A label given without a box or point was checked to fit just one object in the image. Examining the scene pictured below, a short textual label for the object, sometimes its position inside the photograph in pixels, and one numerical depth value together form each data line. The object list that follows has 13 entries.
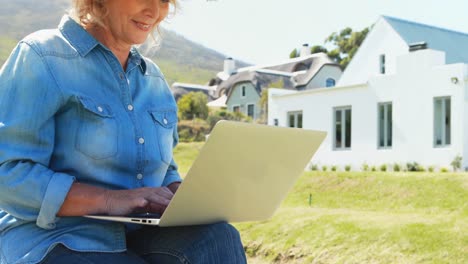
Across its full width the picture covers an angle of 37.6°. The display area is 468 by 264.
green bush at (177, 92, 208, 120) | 35.00
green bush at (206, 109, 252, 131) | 31.95
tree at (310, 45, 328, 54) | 50.51
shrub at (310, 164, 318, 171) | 17.37
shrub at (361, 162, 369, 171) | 16.25
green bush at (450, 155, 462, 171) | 14.12
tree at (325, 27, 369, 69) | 47.47
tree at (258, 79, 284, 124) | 32.66
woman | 1.38
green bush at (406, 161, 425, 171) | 14.99
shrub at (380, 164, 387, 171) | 15.74
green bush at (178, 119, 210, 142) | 30.02
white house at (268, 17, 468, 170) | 14.72
